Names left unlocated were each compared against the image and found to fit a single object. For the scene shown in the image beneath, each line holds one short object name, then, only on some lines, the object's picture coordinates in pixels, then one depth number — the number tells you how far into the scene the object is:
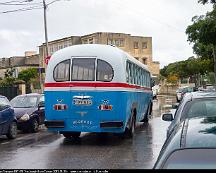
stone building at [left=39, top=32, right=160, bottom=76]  90.97
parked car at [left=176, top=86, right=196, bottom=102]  51.44
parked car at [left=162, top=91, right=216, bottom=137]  8.33
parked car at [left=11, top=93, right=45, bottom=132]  17.52
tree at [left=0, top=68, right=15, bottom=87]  37.38
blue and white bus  13.39
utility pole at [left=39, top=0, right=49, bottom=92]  33.19
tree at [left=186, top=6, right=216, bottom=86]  27.94
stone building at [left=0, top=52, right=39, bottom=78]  104.56
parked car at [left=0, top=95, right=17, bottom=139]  14.62
